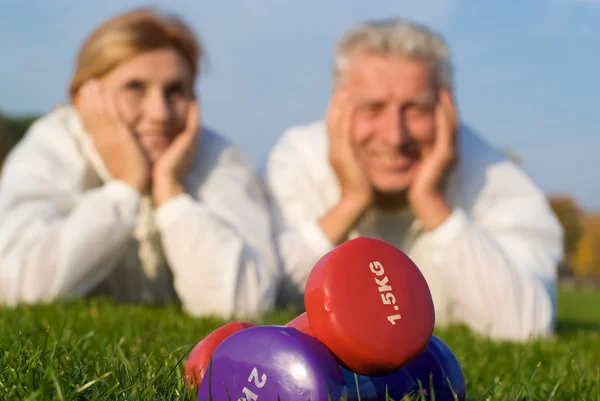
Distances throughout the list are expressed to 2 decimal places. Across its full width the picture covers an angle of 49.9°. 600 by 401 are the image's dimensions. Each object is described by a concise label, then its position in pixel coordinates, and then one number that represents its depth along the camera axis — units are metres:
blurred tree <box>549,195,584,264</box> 44.47
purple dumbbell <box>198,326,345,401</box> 1.08
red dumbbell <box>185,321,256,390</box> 1.32
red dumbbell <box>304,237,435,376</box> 1.10
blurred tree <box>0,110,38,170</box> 13.29
